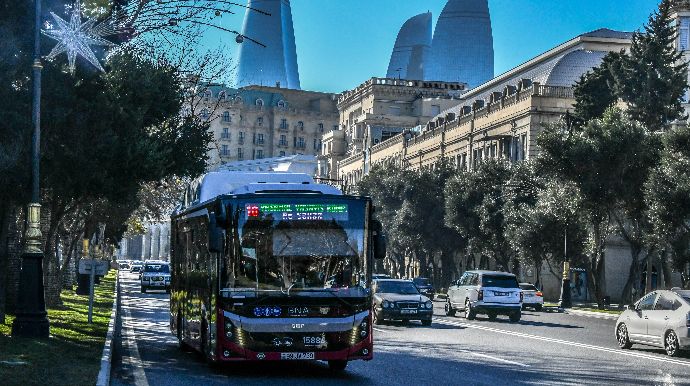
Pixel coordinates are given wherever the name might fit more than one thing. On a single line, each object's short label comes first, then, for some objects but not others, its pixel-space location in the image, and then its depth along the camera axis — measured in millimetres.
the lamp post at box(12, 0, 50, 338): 18266
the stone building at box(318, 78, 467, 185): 113375
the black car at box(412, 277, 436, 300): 51409
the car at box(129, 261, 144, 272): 123712
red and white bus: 14477
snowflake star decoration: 18453
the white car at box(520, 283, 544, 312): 46531
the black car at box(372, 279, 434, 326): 29047
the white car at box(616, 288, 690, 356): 20344
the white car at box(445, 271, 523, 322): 33375
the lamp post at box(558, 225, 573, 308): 47181
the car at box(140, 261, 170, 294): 56000
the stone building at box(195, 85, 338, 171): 171250
